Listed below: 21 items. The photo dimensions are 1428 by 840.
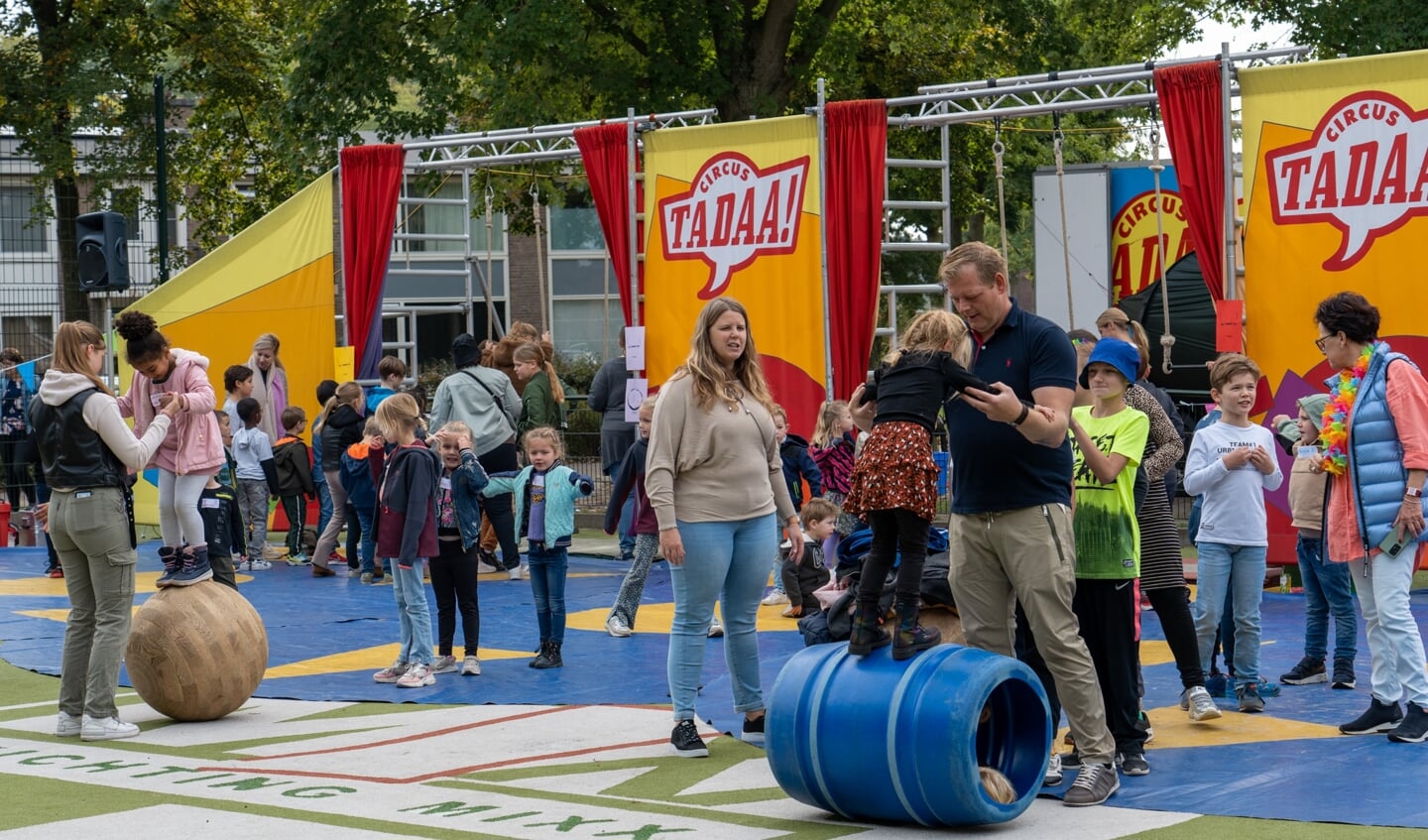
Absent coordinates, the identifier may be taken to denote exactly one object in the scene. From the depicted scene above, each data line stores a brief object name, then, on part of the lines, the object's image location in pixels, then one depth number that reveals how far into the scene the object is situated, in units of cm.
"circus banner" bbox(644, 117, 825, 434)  1418
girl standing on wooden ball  993
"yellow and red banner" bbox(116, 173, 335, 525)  1772
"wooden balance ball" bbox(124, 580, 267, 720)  823
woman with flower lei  706
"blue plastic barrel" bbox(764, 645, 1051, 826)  561
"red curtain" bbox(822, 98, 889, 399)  1392
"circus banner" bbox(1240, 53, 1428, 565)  1141
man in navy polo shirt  606
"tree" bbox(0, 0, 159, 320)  2545
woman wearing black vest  804
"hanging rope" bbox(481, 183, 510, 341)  1978
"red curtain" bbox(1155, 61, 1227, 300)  1238
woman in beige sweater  716
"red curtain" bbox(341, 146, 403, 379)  1733
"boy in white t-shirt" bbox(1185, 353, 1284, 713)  779
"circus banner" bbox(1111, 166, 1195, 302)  2012
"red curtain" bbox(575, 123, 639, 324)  1553
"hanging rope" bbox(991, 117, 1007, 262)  1477
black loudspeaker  1622
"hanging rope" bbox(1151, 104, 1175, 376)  1288
